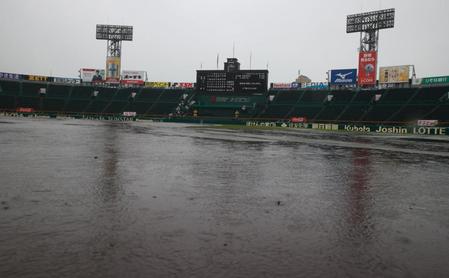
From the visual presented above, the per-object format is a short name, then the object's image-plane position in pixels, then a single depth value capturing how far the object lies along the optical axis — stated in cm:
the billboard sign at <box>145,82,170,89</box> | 7781
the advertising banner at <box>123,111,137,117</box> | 7072
